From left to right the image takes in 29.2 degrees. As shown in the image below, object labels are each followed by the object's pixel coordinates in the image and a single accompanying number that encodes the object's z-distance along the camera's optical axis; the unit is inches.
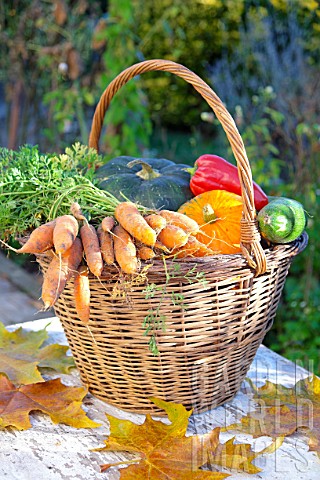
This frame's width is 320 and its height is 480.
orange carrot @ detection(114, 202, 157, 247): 41.9
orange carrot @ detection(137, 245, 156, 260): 42.8
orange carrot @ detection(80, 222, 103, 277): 41.3
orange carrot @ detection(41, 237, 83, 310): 40.9
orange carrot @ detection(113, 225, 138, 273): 41.1
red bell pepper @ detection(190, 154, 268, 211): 53.8
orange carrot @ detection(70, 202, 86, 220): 44.3
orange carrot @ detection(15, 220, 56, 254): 41.9
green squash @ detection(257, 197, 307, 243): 46.6
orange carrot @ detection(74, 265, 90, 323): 42.7
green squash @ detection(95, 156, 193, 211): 54.5
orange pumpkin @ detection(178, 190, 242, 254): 49.0
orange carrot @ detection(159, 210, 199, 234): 44.8
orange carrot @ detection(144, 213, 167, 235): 43.1
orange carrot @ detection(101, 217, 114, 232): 43.3
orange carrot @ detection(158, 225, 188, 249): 43.0
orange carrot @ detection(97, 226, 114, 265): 42.2
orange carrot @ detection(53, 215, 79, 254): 40.6
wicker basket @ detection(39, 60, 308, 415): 43.9
